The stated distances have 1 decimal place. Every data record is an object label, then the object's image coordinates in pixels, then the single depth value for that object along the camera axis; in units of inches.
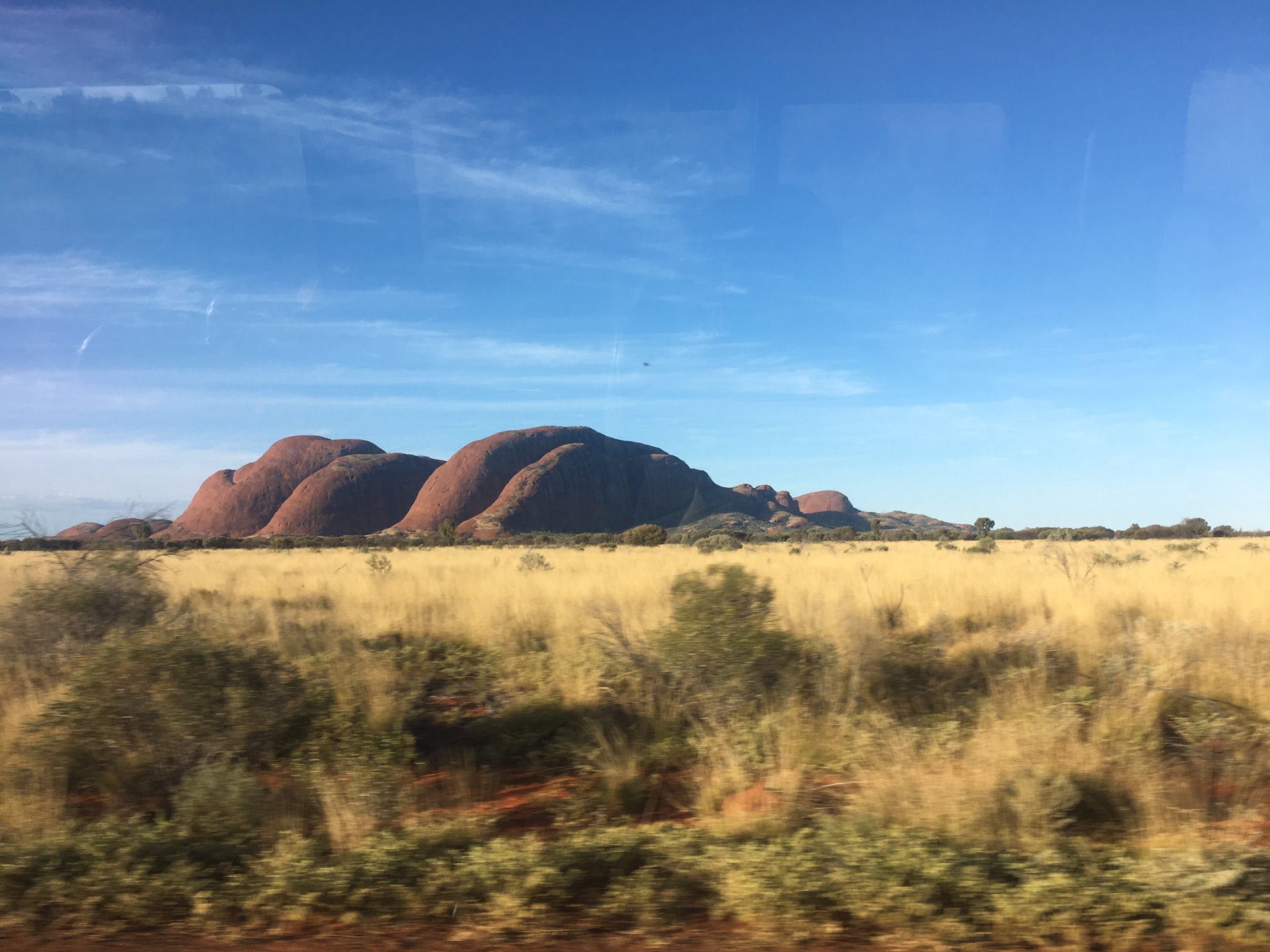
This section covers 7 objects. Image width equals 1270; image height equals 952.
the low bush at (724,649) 280.5
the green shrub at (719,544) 1254.9
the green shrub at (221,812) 198.7
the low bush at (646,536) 1971.0
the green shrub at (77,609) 325.4
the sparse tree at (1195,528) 2275.6
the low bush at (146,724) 241.4
